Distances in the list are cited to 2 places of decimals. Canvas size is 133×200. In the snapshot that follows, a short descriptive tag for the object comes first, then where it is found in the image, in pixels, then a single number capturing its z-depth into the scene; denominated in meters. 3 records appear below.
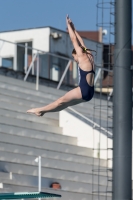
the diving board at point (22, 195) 16.16
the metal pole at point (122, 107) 25.05
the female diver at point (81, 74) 16.22
